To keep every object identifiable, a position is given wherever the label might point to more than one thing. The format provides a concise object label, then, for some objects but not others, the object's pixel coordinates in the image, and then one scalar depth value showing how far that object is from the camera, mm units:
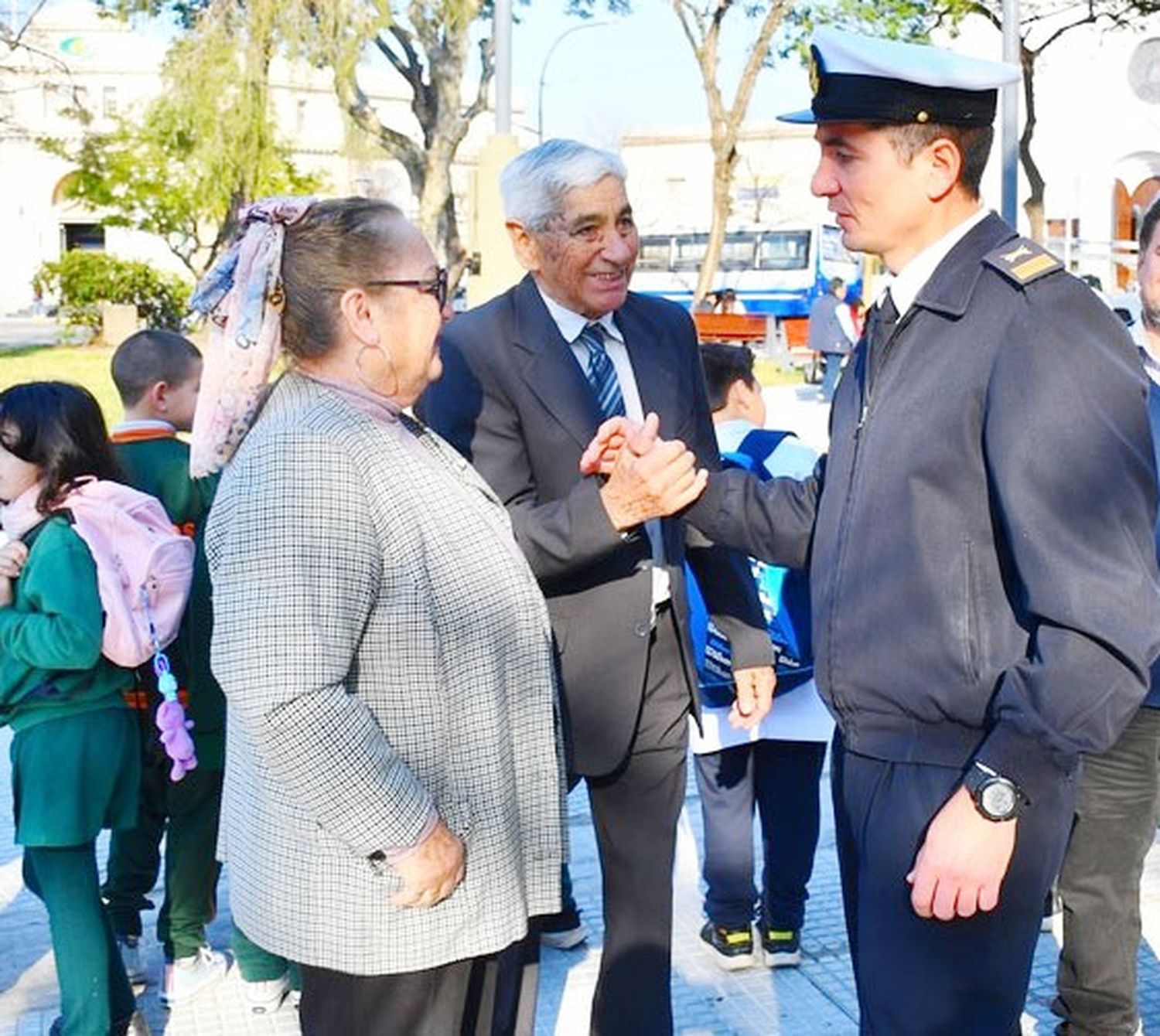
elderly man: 3311
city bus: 34500
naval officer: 2113
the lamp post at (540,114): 47500
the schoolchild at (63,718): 3340
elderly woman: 2230
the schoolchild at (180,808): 3967
